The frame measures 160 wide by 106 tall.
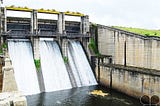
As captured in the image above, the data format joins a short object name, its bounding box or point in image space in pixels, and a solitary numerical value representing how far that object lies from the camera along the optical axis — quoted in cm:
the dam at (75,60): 3081
